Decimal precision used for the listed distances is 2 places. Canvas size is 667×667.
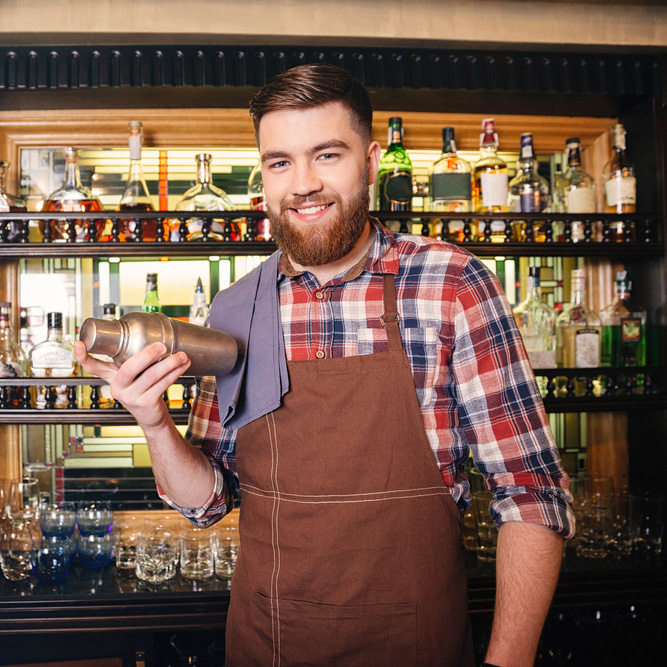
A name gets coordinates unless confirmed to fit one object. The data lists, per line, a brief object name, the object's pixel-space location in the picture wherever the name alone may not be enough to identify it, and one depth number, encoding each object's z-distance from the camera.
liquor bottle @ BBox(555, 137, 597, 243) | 1.89
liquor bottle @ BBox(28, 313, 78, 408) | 1.80
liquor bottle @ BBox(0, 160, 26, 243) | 1.79
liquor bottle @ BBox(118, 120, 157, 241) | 1.80
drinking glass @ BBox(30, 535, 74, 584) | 1.66
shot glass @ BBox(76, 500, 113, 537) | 1.72
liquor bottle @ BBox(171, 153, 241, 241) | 1.83
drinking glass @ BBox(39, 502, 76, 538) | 1.68
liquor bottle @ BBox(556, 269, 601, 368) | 1.90
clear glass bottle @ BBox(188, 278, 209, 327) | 1.91
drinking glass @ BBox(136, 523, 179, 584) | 1.68
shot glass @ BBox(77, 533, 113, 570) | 1.73
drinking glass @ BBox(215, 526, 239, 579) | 1.73
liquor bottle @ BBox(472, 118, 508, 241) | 1.87
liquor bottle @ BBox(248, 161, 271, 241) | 1.81
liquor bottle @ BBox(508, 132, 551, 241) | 1.89
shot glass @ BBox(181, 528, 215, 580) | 1.72
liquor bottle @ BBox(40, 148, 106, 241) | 1.82
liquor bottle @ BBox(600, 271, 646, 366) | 1.92
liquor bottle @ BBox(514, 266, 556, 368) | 1.86
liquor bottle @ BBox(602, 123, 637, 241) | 1.92
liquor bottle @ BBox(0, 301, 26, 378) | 1.80
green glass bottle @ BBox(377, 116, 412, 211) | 1.86
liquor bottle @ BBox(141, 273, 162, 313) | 1.93
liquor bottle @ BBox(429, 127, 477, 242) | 1.90
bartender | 1.00
